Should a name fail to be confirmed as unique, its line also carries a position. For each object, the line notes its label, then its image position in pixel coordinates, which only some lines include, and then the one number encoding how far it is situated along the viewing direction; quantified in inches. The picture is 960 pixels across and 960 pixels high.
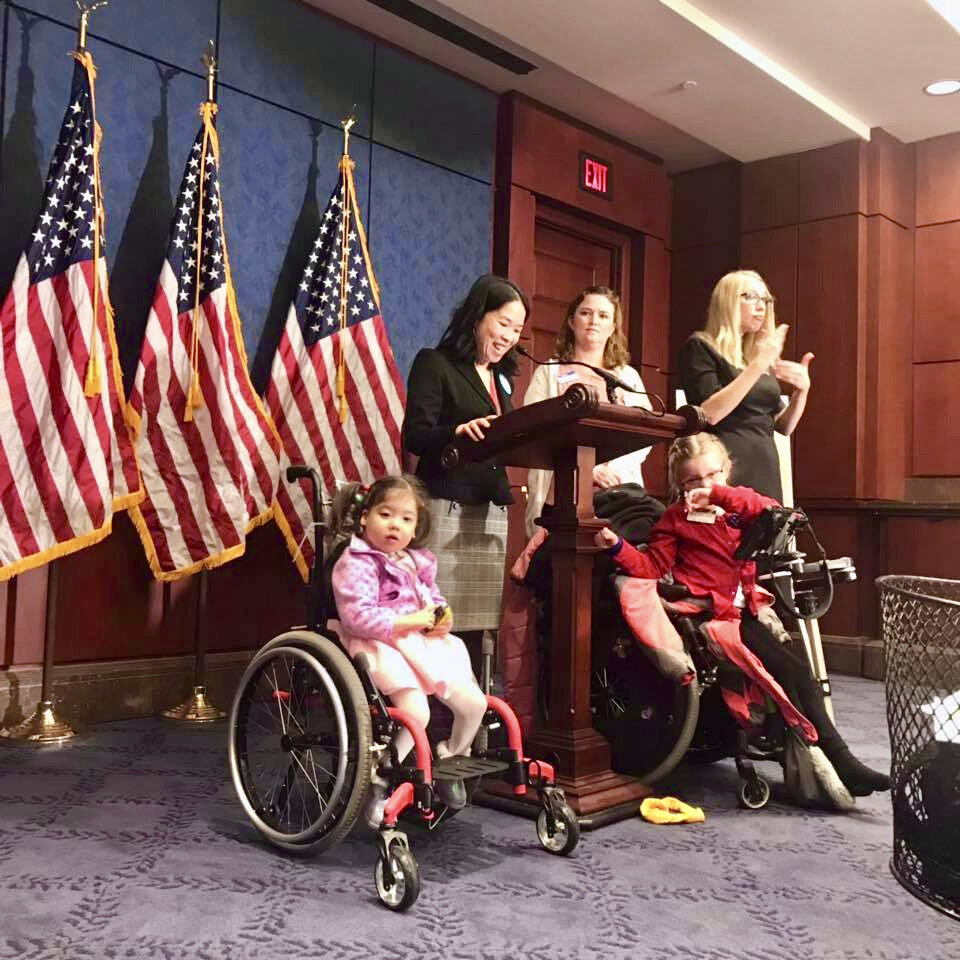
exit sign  216.6
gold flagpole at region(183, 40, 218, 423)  137.9
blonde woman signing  124.2
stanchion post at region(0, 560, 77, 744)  124.4
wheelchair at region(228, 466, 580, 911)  77.7
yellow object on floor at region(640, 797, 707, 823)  97.4
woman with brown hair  118.7
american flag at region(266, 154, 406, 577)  153.1
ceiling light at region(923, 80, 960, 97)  191.3
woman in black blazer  106.3
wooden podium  96.7
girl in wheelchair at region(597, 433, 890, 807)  101.8
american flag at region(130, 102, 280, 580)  137.4
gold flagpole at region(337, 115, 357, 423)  156.9
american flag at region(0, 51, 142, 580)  121.0
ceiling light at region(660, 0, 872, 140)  167.3
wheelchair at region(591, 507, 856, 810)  102.3
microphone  90.3
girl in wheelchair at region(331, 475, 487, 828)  82.7
